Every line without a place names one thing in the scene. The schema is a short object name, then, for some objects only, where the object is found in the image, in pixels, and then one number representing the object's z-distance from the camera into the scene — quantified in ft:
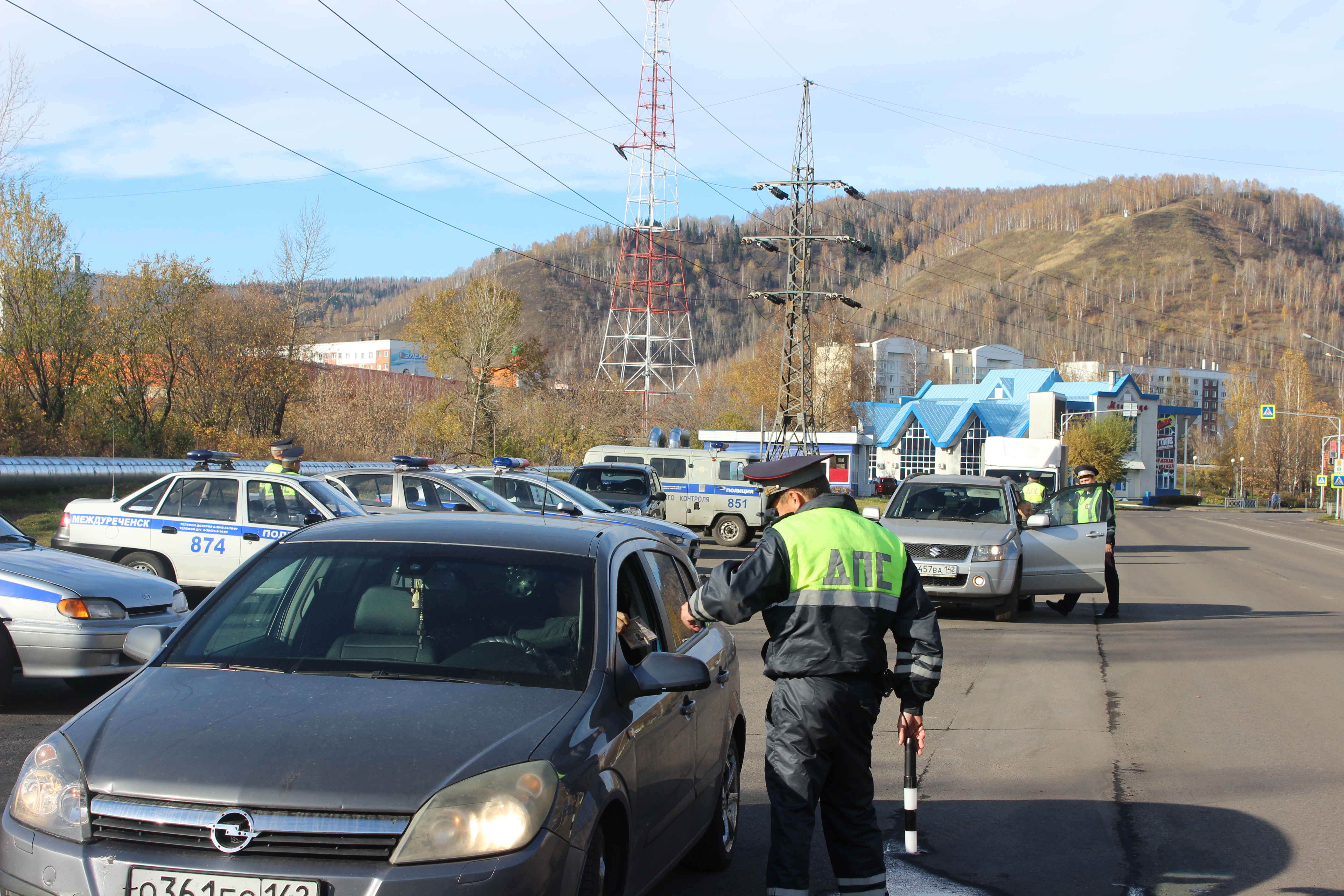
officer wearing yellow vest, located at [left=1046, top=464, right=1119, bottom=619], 48.08
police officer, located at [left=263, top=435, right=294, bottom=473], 45.32
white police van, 87.81
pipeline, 75.31
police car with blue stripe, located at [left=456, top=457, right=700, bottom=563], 54.70
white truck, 106.63
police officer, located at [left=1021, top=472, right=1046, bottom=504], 61.11
